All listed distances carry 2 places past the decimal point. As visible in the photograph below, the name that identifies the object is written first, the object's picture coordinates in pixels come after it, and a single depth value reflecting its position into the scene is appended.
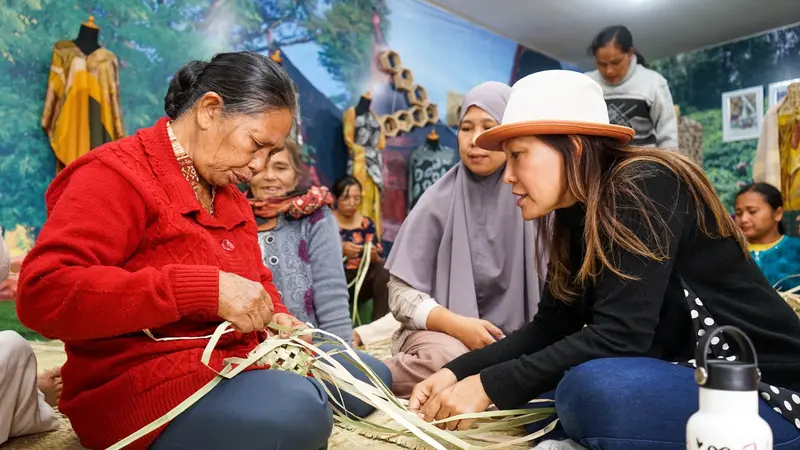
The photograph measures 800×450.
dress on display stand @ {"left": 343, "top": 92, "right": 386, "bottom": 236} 5.50
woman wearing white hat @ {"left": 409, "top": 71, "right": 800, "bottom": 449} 1.25
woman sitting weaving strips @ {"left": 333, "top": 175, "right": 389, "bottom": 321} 4.23
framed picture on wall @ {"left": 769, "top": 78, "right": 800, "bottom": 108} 7.04
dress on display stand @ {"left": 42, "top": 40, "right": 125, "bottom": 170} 3.82
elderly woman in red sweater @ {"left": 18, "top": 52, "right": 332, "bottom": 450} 1.14
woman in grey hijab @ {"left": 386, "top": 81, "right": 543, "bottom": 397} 2.27
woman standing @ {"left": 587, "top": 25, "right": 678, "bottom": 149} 3.86
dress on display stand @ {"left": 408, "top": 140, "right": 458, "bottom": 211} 6.09
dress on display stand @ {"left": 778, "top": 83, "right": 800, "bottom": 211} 4.91
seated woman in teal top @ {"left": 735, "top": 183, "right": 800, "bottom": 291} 3.81
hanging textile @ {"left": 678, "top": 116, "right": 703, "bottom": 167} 7.01
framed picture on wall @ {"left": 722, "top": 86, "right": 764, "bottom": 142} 7.26
